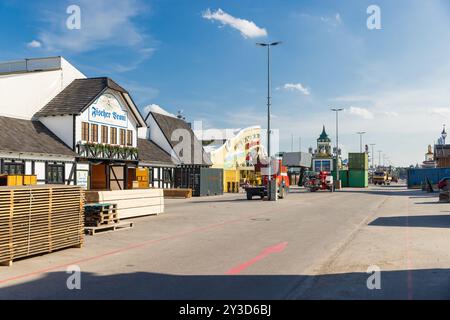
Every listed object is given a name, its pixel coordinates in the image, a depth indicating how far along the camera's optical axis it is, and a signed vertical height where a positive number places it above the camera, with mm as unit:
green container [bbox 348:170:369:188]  72750 -1259
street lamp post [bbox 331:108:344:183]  71188 +5154
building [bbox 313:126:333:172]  69062 +1063
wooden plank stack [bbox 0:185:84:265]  10039 -1197
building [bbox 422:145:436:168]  137150 +4062
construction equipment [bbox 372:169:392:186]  87875 -1506
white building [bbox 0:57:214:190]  27375 +2854
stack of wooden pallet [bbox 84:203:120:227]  15711 -1522
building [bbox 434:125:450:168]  79312 +4258
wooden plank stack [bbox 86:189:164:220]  17875 -1309
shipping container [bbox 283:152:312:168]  95250 +2281
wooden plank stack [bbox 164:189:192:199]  38562 -1940
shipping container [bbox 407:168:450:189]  59469 -637
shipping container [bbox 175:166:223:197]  41219 -930
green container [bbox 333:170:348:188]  74000 -1116
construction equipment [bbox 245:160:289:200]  34406 -1191
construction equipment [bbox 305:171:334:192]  50781 -1418
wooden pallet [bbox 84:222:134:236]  15016 -2006
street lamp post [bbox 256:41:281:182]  33297 +6066
